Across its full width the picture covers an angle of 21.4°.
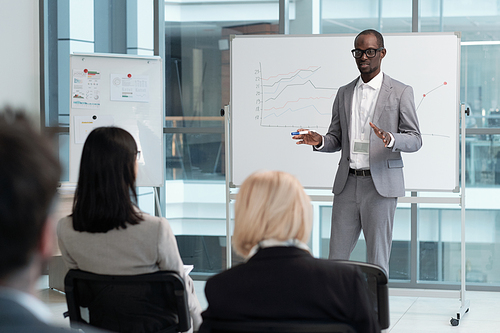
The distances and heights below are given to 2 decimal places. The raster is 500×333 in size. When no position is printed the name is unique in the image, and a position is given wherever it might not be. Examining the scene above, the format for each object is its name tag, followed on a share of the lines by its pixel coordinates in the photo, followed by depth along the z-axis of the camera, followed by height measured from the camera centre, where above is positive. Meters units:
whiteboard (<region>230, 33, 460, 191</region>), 8.32 +0.07
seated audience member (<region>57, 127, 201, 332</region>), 6.29 -0.54
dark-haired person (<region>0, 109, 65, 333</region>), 2.39 -0.18
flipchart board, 8.92 +0.04
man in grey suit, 7.43 -0.33
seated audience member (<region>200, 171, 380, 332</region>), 5.24 -0.58
